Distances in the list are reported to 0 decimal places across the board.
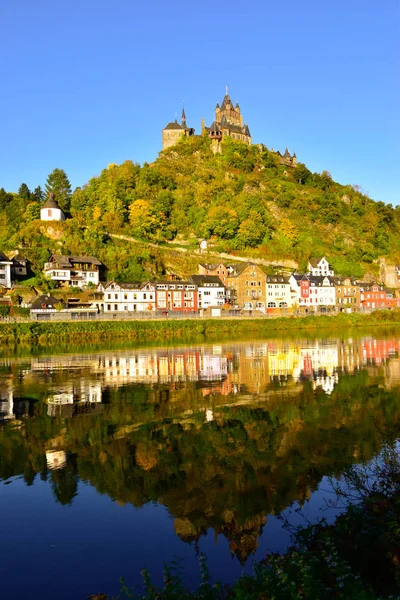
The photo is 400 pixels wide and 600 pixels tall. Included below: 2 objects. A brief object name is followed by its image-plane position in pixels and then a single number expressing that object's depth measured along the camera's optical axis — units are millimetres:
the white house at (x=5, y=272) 70938
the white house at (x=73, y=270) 74750
